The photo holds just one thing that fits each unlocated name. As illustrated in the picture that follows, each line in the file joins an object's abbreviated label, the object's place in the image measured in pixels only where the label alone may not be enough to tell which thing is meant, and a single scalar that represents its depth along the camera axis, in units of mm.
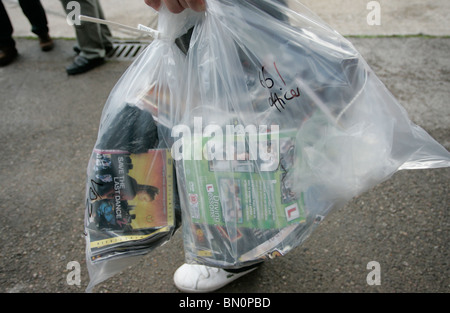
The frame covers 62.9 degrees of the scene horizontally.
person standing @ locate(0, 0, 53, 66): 3012
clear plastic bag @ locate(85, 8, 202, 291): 1047
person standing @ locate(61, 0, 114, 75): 2762
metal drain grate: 2996
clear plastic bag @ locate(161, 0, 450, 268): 972
